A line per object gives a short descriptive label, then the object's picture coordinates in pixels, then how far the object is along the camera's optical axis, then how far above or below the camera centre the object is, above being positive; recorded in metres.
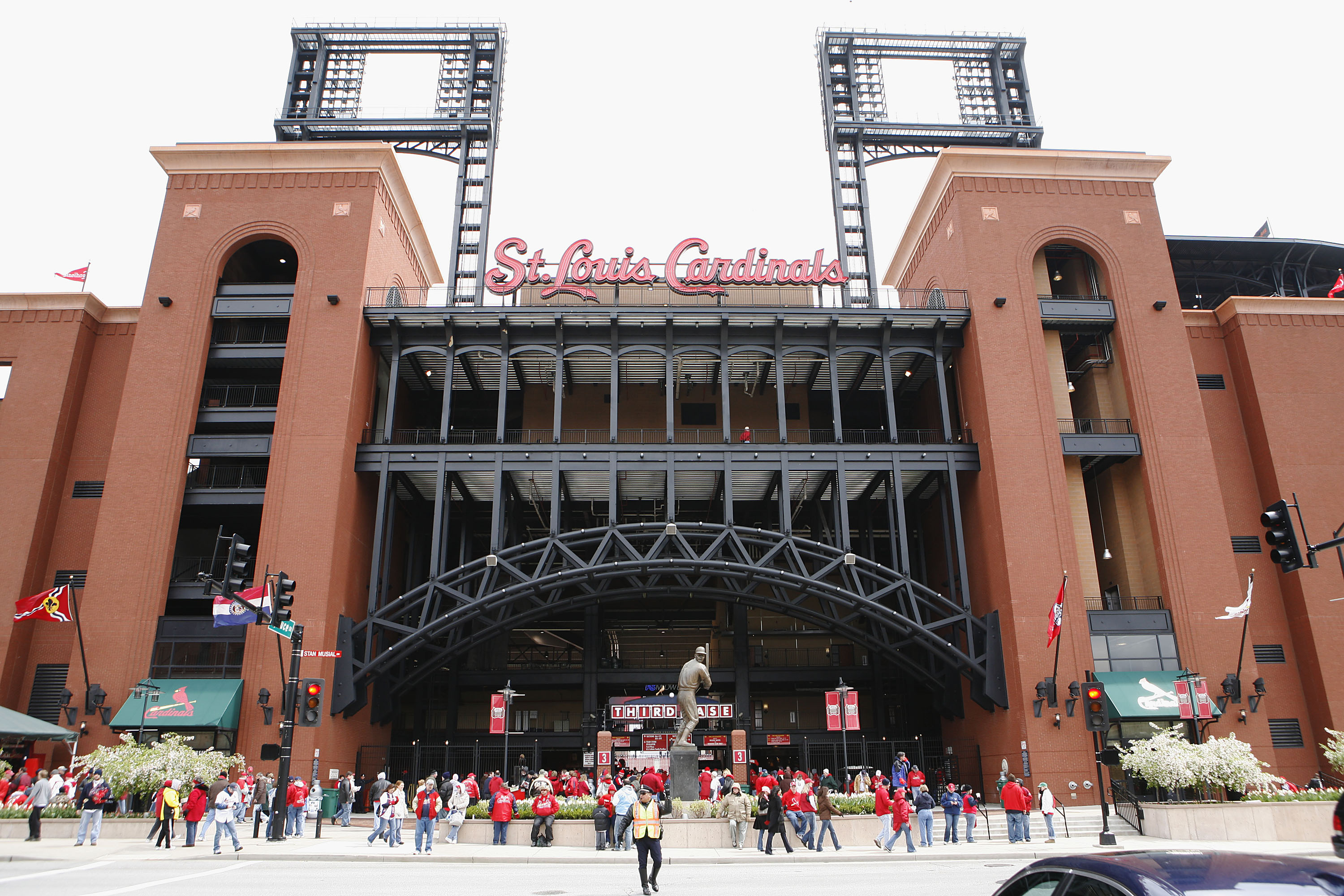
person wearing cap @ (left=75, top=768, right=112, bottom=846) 22.58 -0.74
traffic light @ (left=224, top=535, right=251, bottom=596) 19.55 +4.31
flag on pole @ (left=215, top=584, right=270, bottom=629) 29.03 +4.95
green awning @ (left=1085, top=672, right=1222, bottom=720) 32.09 +2.36
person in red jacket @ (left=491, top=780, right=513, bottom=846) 23.36 -0.98
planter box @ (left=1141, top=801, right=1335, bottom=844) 24.20 -1.49
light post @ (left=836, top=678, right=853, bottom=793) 33.72 +2.17
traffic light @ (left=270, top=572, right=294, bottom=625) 22.70 +4.19
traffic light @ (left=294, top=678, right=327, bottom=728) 23.75 +1.74
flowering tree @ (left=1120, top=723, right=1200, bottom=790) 27.09 +0.09
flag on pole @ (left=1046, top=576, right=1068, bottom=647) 29.67 +4.62
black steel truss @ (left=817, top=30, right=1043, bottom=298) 48.78 +34.47
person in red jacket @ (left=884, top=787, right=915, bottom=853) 22.30 -1.14
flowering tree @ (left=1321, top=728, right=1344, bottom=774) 28.95 +0.37
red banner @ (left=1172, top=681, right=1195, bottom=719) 31.14 +2.10
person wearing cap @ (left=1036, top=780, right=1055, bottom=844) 25.87 -1.16
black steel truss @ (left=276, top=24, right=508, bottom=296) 47.69 +34.02
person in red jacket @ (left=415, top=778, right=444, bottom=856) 21.66 -0.89
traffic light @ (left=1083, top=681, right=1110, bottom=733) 24.11 +1.48
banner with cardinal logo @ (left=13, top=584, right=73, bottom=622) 30.11 +5.42
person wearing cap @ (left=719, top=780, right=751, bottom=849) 22.88 -1.09
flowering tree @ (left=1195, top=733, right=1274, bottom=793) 26.77 -0.17
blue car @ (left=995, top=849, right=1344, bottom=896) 4.64 -0.57
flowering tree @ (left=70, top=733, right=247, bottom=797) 25.59 +0.29
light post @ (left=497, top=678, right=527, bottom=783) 35.25 +2.83
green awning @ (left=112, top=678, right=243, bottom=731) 31.12 +2.28
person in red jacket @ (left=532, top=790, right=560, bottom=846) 23.16 -1.15
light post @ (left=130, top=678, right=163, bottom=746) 31.14 +2.74
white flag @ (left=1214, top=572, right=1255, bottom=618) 31.36 +5.02
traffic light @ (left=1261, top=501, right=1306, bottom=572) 17.05 +4.03
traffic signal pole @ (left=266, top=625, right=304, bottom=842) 23.14 +0.79
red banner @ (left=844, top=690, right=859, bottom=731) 33.84 +2.01
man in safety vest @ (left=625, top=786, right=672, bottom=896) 14.76 -0.93
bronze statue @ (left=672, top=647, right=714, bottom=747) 25.80 +2.12
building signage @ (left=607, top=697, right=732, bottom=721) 37.91 +2.35
